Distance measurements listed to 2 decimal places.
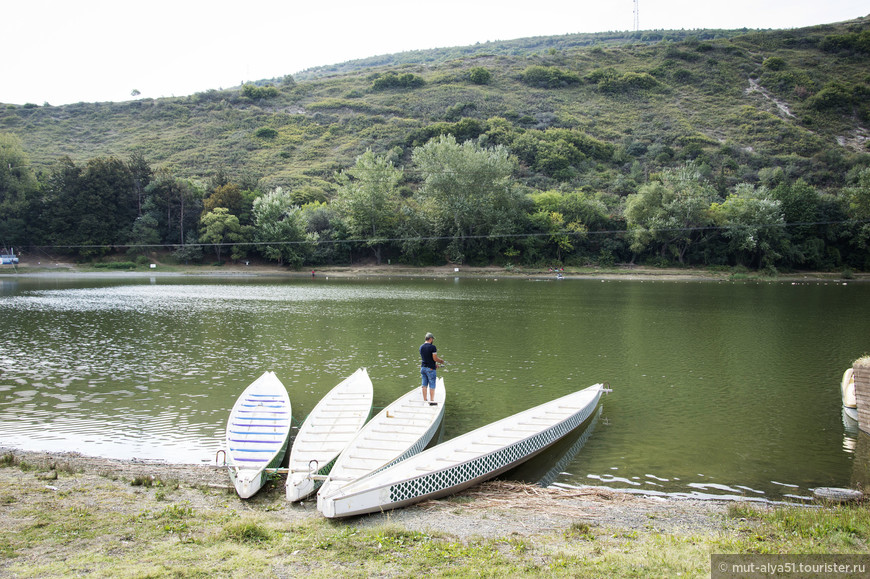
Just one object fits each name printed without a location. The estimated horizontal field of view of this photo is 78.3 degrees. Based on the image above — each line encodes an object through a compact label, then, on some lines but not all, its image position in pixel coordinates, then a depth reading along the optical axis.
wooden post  13.64
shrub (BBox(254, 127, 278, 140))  123.69
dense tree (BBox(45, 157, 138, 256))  73.44
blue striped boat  10.12
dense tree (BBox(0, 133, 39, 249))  72.44
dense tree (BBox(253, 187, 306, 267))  72.62
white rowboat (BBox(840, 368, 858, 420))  14.81
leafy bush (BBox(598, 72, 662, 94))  136.75
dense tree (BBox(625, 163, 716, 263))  68.19
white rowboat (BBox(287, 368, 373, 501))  9.90
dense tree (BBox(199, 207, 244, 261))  73.31
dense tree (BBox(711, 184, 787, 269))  66.21
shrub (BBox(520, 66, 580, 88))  144.62
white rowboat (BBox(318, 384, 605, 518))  8.80
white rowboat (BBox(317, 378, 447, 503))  10.12
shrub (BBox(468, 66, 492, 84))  148.62
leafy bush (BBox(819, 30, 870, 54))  140.12
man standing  14.55
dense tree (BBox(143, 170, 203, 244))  77.31
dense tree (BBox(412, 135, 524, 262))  72.25
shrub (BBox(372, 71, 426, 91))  150.62
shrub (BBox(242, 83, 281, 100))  149.25
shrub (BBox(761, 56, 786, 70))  137.38
